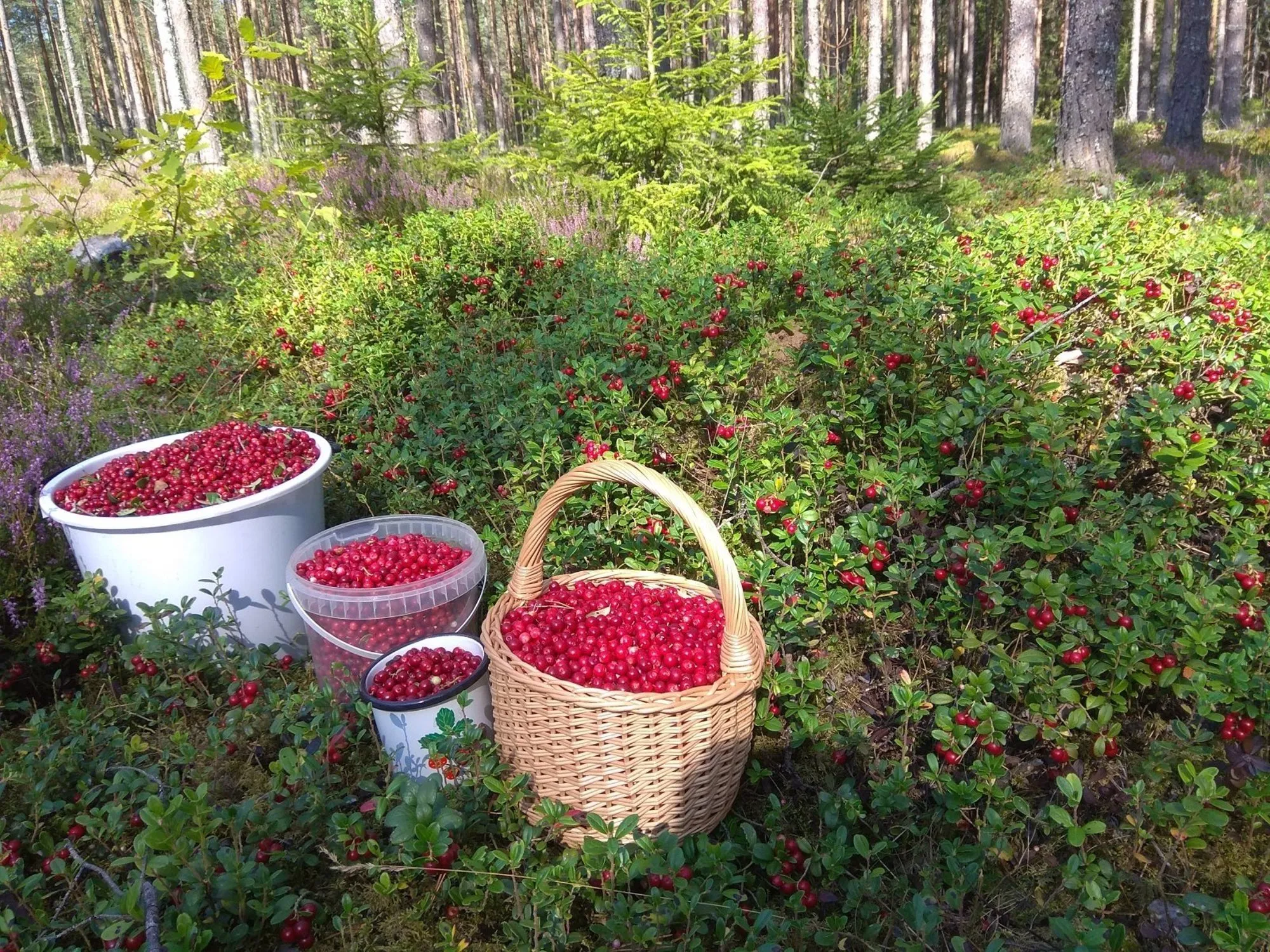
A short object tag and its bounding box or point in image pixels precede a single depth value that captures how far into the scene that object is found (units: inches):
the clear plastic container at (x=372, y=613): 38.6
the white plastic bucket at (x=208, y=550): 40.6
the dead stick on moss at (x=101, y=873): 29.0
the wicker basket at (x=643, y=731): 32.0
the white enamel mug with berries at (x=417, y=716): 34.9
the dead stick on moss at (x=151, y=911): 27.3
